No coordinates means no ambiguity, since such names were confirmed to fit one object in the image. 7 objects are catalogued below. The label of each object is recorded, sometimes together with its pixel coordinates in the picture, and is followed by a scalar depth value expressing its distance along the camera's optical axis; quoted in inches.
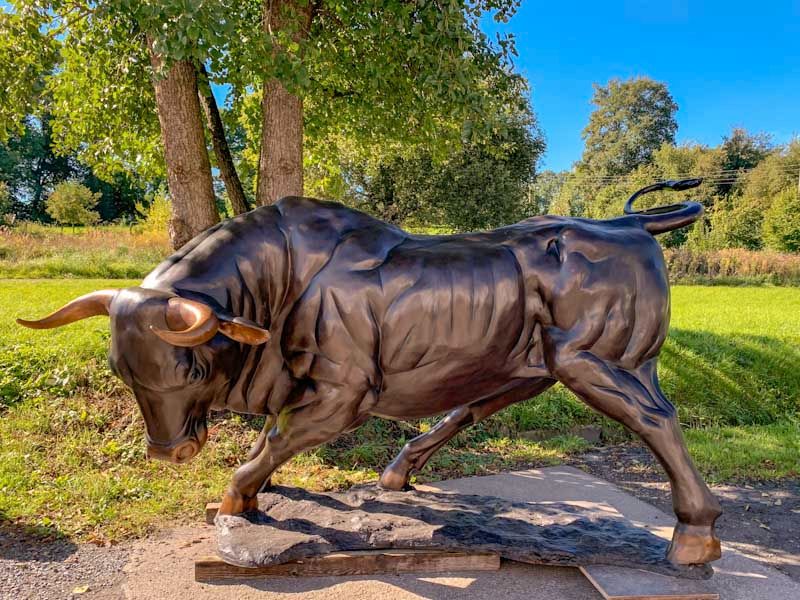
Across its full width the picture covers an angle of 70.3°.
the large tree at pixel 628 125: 1929.1
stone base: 104.0
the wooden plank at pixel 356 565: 105.0
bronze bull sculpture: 100.7
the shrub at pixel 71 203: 1063.6
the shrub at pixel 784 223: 1083.3
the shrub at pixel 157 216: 829.8
